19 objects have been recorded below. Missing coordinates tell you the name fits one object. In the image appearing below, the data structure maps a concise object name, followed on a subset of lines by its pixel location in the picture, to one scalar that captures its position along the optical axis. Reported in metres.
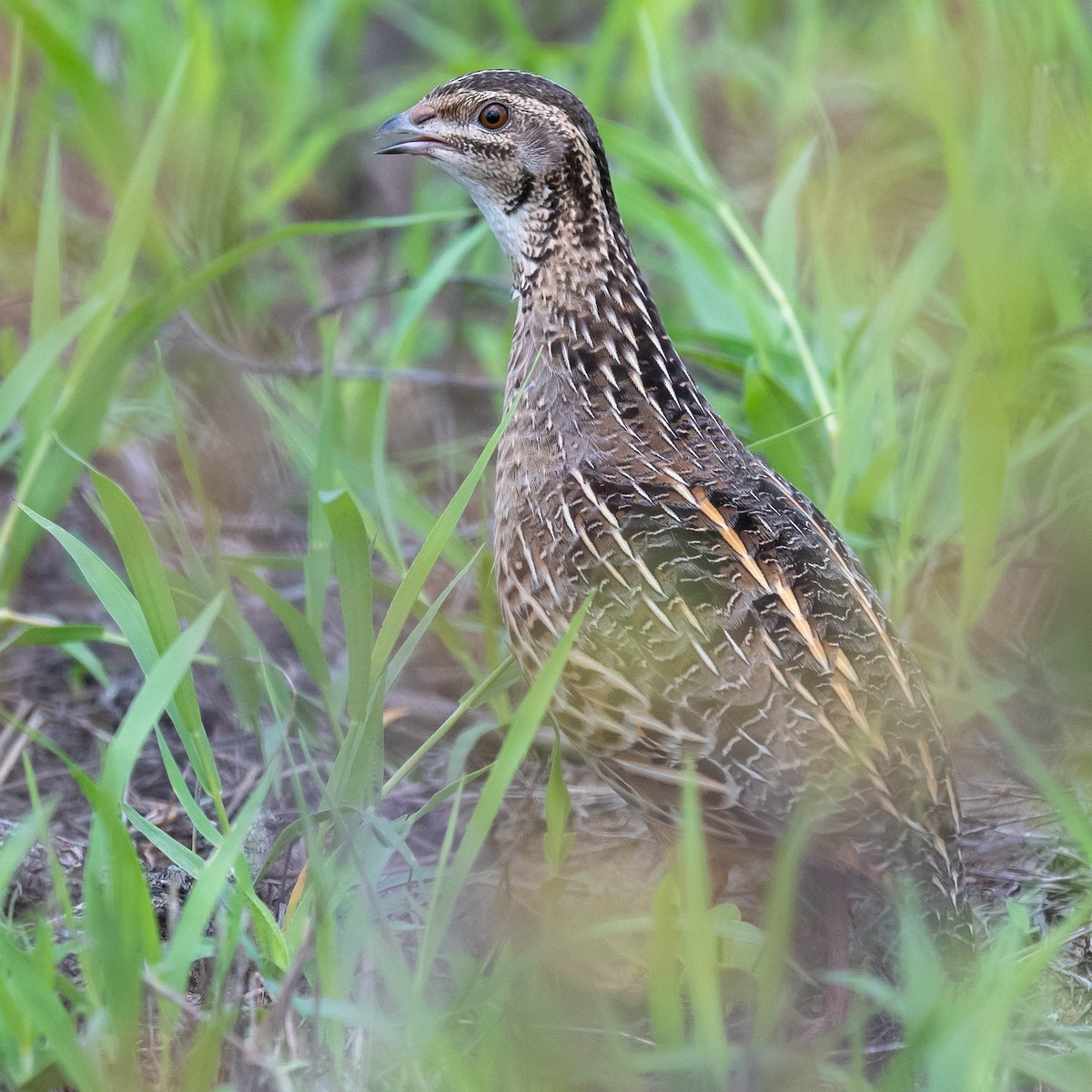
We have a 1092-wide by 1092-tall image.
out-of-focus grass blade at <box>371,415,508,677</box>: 5.62
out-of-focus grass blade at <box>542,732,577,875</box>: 5.75
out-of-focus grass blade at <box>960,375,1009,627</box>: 6.57
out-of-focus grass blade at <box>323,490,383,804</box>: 5.66
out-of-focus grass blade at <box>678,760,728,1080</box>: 4.50
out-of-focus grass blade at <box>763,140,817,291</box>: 8.77
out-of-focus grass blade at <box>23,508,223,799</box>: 5.66
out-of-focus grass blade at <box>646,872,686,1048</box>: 4.62
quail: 5.57
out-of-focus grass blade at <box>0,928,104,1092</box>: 4.43
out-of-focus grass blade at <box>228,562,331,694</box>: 6.15
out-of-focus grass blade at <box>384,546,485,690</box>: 5.60
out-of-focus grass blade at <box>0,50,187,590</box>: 7.38
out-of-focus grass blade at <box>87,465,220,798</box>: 5.53
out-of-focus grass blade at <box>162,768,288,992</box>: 4.83
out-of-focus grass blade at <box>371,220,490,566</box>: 6.71
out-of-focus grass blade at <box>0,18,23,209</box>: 7.70
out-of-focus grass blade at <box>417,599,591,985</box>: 4.87
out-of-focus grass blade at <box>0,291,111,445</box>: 7.00
